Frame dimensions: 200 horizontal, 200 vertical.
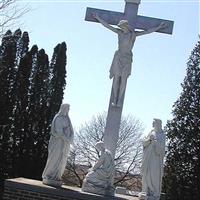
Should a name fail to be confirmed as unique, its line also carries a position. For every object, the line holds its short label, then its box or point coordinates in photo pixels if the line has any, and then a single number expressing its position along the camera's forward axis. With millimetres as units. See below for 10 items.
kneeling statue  10125
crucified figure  11250
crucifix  11109
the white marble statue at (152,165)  9891
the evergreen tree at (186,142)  23453
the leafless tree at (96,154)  28797
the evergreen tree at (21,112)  23953
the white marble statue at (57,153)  10320
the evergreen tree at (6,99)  23859
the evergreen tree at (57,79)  25312
